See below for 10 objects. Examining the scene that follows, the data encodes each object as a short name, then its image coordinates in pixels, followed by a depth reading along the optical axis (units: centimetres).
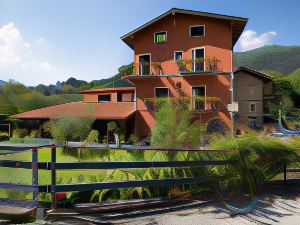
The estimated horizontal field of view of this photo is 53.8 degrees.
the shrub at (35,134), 2300
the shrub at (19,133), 2239
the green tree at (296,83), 3594
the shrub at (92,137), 1962
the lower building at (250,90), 3319
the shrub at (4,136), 2109
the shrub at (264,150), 611
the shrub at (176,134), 711
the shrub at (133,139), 2178
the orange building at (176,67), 2170
